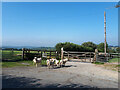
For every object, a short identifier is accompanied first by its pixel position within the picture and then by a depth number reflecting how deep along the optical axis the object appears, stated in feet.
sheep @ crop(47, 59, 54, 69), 33.63
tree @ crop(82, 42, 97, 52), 114.69
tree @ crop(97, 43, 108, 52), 114.11
